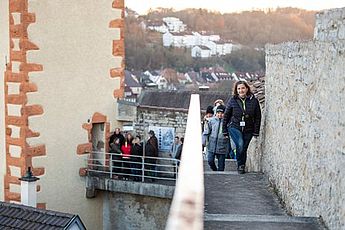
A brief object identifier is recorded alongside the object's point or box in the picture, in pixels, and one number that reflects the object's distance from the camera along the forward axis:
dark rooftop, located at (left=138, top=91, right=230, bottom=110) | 22.61
